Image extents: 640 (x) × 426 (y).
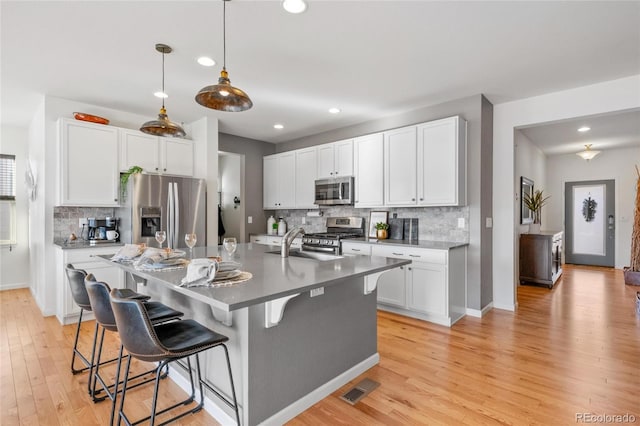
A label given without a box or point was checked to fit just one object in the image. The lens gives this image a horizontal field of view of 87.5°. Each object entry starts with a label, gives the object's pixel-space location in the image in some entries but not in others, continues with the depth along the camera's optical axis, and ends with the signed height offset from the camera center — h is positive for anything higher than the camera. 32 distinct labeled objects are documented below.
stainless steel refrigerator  4.00 +0.04
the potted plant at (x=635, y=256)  5.59 -0.76
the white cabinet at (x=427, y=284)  3.57 -0.82
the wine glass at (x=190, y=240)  2.46 -0.20
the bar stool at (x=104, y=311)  1.85 -0.57
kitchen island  1.73 -0.71
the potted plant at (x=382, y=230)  4.54 -0.25
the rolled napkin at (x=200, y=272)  1.63 -0.29
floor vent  2.17 -1.21
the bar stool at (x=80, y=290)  2.22 -0.53
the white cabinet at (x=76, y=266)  3.63 -0.67
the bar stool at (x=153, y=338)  1.49 -0.64
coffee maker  4.18 -0.20
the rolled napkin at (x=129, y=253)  2.36 -0.29
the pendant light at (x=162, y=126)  2.75 +0.72
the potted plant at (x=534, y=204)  5.84 +0.13
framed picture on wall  5.45 +0.24
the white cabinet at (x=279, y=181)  5.63 +0.55
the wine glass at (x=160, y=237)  2.54 -0.19
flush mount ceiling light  6.63 +1.17
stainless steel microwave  4.75 +0.30
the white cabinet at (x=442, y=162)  3.76 +0.57
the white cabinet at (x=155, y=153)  4.25 +0.80
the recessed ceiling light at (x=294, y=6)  2.14 +1.35
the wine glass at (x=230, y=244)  2.28 -0.22
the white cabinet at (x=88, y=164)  3.82 +0.58
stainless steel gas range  4.45 -0.33
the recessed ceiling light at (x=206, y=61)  2.91 +1.34
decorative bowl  3.93 +1.14
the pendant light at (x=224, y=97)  2.00 +0.71
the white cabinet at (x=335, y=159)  4.78 +0.79
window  5.18 +0.22
